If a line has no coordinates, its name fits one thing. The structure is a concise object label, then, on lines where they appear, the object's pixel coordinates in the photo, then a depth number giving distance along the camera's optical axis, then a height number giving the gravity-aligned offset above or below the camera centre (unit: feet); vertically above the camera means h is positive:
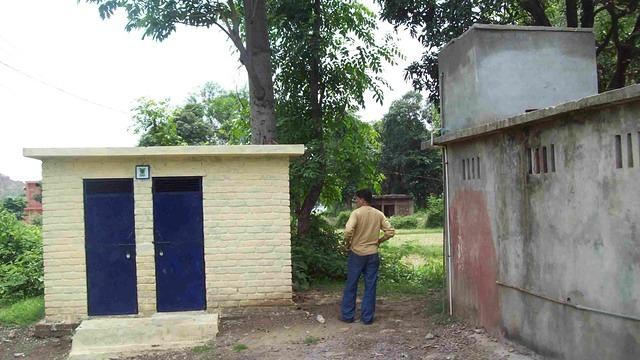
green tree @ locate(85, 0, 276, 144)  35.12 +10.47
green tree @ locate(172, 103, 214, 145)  112.06 +14.05
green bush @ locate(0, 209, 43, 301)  37.22 -3.78
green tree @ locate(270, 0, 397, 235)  41.68 +8.15
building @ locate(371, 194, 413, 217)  137.28 -2.79
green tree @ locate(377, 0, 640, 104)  32.81 +9.79
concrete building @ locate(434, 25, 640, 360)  14.34 -0.17
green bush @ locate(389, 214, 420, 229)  119.44 -6.03
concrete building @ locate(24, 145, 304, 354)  25.81 -1.33
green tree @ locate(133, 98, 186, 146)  68.08 +8.92
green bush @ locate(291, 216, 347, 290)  36.23 -4.02
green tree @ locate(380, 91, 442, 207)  129.59 +10.28
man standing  25.52 -2.33
